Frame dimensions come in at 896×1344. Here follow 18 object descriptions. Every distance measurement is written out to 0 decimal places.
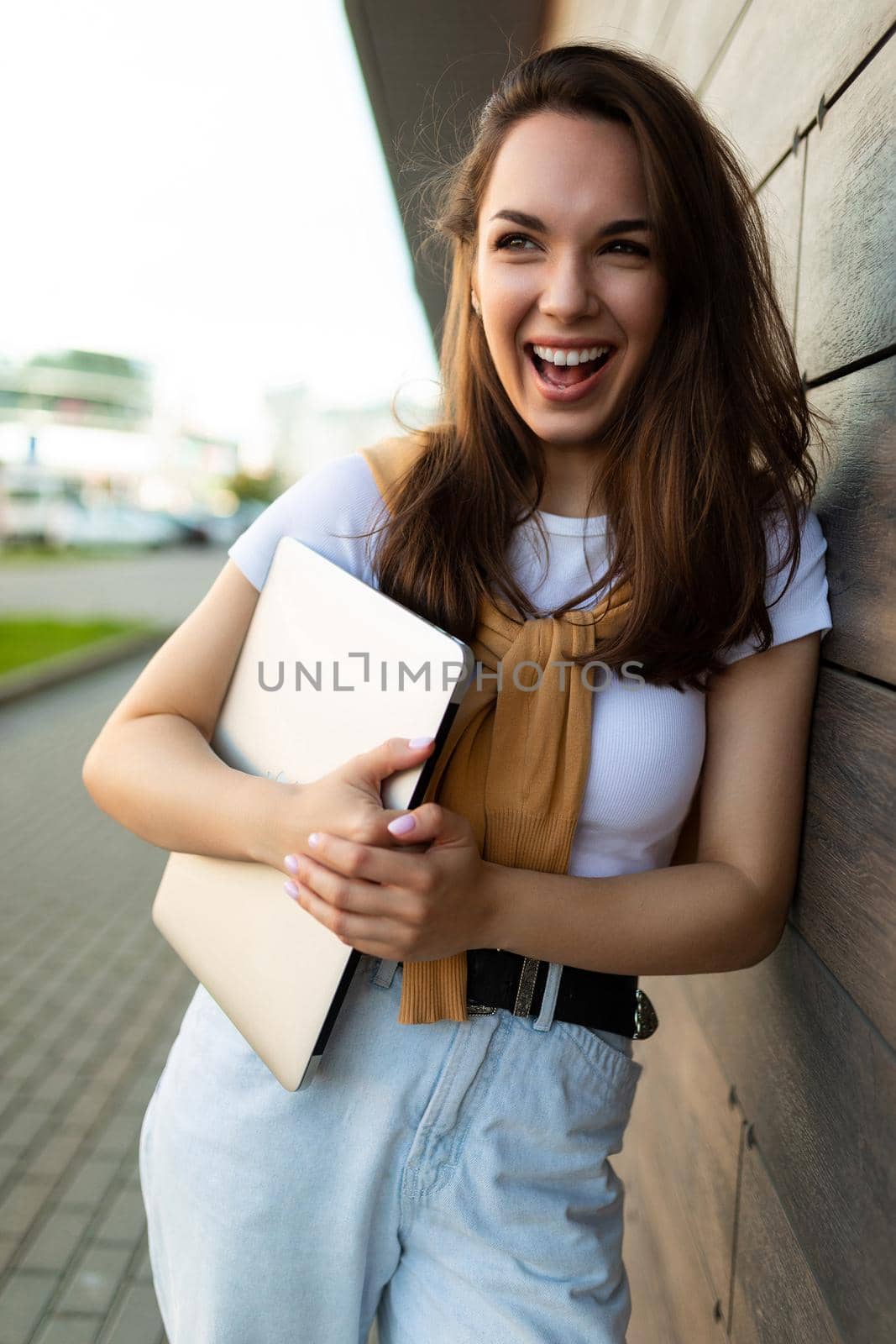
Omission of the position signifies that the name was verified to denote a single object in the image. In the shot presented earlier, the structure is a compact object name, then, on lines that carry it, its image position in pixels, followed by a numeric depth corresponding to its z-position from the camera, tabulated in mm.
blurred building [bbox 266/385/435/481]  65812
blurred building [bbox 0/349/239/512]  64312
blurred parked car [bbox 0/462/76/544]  31641
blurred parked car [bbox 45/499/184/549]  31734
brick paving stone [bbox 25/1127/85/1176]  3279
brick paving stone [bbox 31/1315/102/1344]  2605
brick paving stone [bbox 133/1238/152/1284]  2863
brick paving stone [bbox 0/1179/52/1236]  3002
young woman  1226
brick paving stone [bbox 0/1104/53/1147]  3422
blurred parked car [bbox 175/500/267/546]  39550
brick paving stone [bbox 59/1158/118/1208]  3137
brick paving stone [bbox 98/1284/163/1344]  2637
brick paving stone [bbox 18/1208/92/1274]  2877
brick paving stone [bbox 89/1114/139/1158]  3377
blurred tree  65812
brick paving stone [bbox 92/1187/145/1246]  3000
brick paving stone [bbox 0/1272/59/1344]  2617
